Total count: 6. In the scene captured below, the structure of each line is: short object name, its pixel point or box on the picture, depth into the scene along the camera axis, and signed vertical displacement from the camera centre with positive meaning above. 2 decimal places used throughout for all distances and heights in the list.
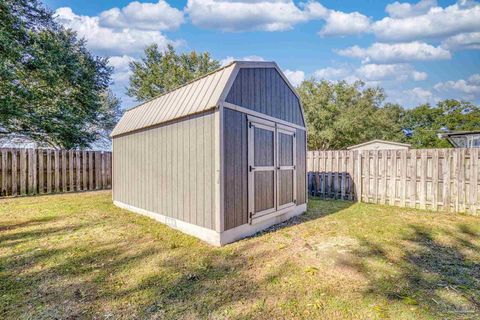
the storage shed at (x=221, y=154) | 3.77 +0.03
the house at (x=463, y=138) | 10.73 +0.83
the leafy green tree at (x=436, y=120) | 26.67 +4.45
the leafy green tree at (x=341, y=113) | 20.14 +3.69
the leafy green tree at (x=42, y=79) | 10.62 +3.77
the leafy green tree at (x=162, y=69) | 22.09 +8.01
